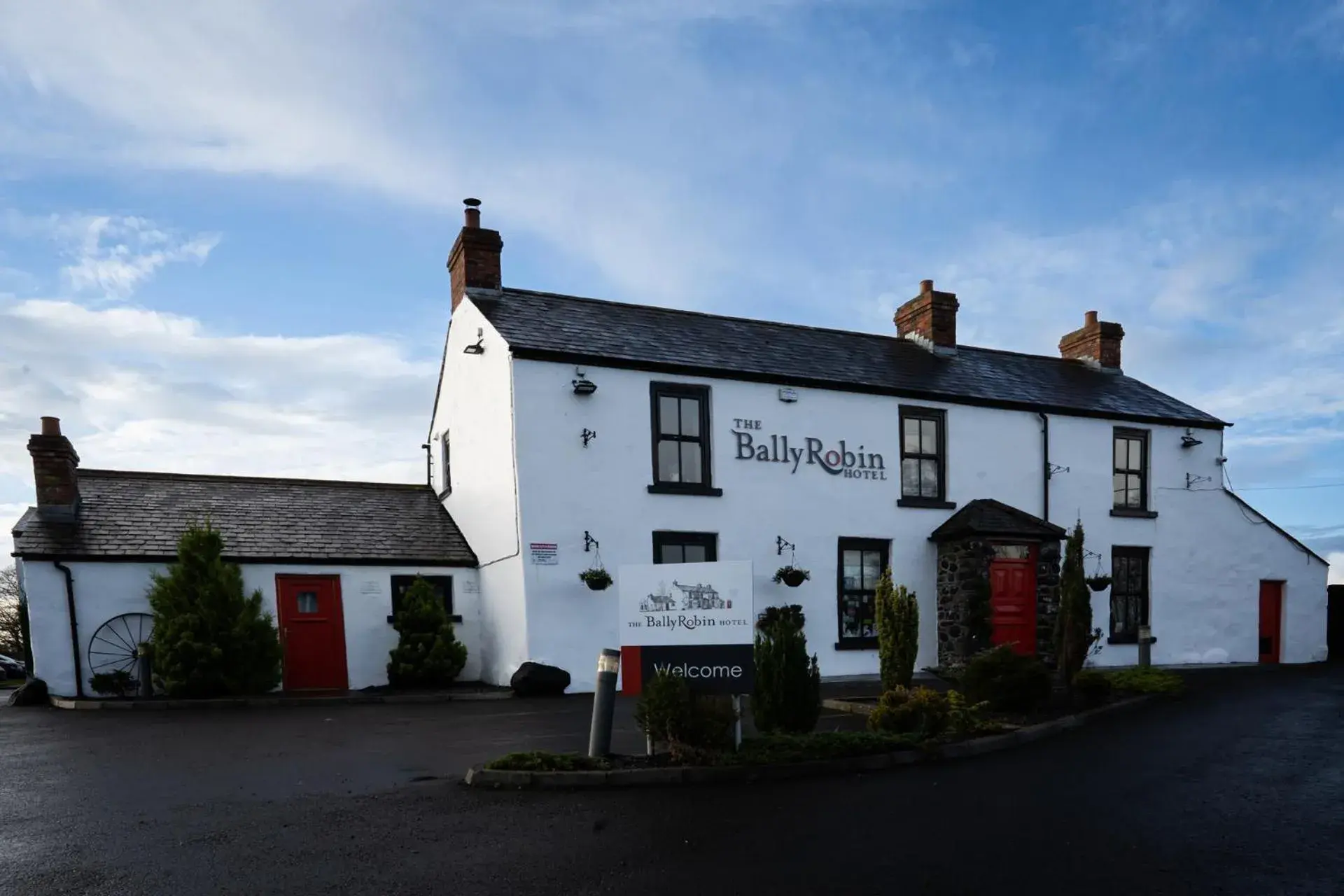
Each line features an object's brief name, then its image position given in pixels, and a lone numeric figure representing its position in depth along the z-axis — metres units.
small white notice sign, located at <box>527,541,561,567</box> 15.94
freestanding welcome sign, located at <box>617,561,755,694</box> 8.84
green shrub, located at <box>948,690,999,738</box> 10.25
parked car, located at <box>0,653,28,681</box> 28.24
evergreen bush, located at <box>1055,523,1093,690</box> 14.22
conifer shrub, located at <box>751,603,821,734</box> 9.62
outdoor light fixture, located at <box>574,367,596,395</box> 16.36
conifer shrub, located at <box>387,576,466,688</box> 16.69
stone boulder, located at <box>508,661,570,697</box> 15.40
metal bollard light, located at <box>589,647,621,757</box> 8.79
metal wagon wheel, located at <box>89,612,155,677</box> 15.73
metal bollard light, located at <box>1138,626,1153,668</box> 16.73
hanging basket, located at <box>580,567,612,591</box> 15.95
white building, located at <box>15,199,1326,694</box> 16.23
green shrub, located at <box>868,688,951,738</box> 10.05
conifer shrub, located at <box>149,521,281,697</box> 14.98
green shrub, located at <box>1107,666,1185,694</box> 14.07
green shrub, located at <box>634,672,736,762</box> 8.61
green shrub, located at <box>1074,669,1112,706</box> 13.02
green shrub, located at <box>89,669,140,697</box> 15.44
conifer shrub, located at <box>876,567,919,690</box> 12.36
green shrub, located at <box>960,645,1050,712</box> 11.67
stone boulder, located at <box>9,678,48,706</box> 15.21
